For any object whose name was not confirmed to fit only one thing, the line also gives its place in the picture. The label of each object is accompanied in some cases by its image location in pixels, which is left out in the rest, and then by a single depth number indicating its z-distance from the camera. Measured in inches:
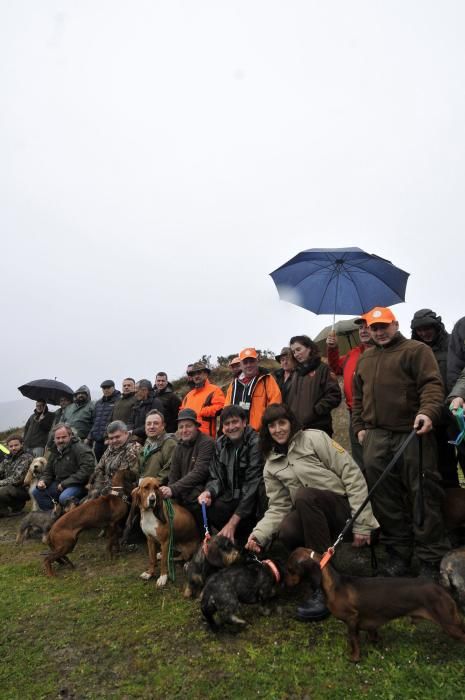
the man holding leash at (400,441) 150.2
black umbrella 403.2
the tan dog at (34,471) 317.4
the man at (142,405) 327.6
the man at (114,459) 258.4
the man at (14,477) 339.0
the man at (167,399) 357.1
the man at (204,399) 276.7
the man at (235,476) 189.9
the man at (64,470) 284.5
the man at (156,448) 244.1
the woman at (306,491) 147.6
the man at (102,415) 364.2
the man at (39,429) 404.8
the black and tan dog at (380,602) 112.8
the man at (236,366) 249.3
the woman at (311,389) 209.2
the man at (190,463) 207.6
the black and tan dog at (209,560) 161.9
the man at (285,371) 238.2
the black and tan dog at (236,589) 141.9
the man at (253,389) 229.1
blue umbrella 233.6
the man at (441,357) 181.1
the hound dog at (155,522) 191.5
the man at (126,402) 346.6
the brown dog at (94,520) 214.2
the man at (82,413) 389.4
